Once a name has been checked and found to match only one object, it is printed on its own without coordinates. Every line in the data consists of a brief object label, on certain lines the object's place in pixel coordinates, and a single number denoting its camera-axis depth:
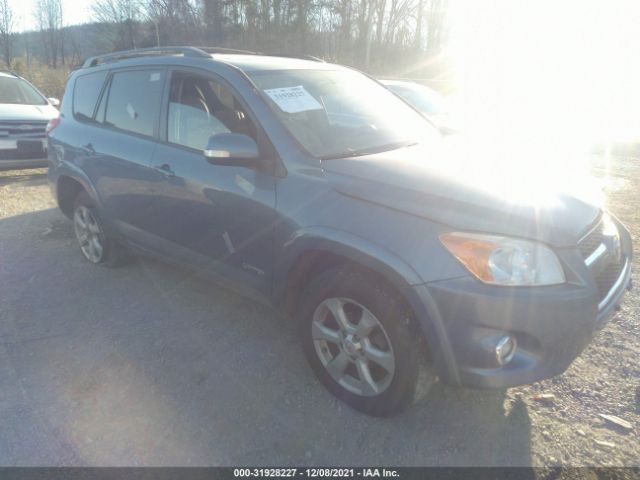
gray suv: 1.97
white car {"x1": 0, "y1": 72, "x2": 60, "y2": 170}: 7.10
